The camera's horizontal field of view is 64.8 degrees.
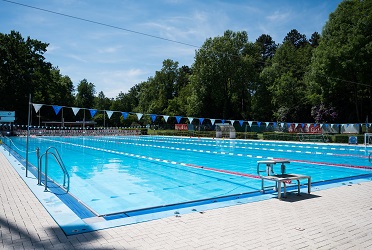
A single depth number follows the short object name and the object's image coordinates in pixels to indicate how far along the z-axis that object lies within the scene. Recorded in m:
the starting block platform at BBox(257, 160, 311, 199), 6.29
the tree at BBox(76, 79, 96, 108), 80.63
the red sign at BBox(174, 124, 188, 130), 47.33
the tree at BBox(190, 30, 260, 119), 44.91
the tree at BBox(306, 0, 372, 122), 28.44
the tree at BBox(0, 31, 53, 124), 41.88
